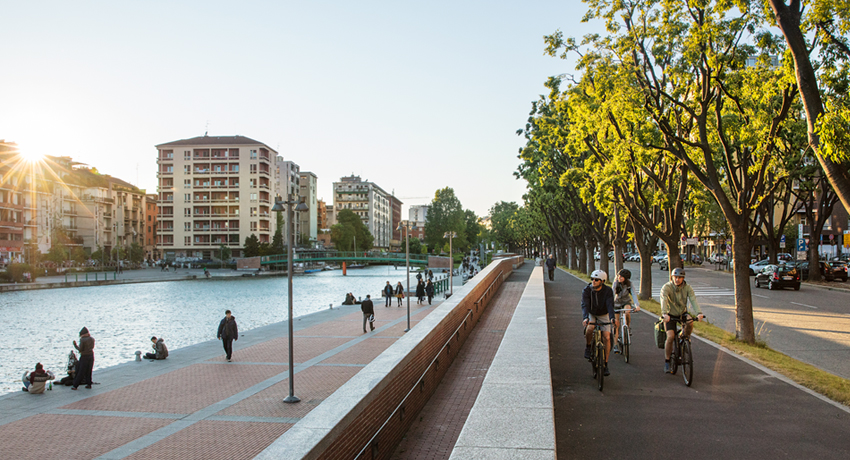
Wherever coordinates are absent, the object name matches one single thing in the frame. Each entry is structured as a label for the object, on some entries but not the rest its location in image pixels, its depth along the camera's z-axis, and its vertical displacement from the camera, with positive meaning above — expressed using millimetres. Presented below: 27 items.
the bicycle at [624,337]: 9758 -1610
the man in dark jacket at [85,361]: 14992 -2844
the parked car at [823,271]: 34875 -1942
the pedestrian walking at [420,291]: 40062 -3102
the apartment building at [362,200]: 168875 +14443
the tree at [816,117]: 7031 +1597
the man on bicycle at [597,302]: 8102 -832
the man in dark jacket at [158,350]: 19688 -3405
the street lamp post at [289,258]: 12443 -211
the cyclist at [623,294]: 10242 -917
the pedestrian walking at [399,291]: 38812 -2997
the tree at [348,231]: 123312 +3774
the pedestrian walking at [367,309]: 25688 -2785
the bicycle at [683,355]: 8008 -1640
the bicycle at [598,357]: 7824 -1581
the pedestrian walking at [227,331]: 18328 -2617
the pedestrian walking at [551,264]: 31922 -1099
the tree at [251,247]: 95000 +485
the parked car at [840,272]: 34344 -1968
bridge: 95750 -1626
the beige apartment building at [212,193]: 100062 +10194
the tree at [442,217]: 120812 +6243
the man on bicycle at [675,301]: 8414 -873
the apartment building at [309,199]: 134212 +12018
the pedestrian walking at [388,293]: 38966 -3113
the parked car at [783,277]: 29766 -1920
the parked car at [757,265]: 43769 -1921
